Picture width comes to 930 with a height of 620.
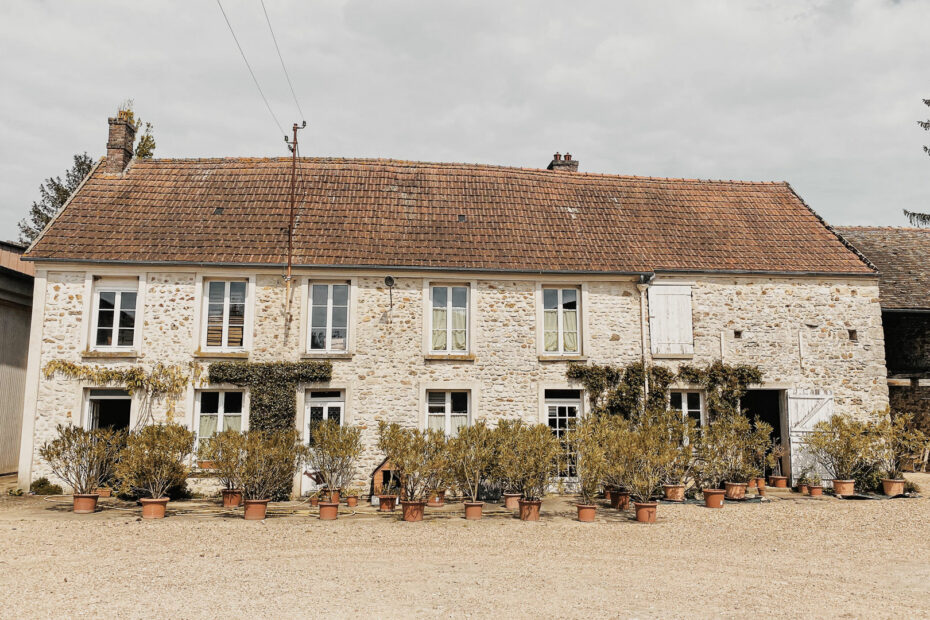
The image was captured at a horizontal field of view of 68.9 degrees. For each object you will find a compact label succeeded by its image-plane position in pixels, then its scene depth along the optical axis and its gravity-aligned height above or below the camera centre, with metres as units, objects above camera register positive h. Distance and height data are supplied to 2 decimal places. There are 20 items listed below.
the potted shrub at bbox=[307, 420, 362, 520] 11.41 -0.80
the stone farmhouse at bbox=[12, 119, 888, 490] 13.12 +2.19
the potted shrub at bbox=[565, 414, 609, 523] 10.77 -0.85
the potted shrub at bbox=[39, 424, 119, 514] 11.05 -0.88
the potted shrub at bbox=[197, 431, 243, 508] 10.98 -0.82
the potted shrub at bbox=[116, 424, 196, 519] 10.63 -0.95
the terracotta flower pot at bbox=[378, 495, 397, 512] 11.73 -1.69
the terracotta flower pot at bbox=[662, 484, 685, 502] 12.54 -1.60
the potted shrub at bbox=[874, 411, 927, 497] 13.21 -0.77
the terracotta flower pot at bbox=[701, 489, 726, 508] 11.88 -1.60
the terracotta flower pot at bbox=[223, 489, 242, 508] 11.67 -1.61
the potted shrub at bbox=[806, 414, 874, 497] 13.08 -0.79
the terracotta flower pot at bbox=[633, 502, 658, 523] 10.55 -1.65
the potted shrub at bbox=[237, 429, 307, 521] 10.64 -1.00
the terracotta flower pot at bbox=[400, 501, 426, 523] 10.62 -1.66
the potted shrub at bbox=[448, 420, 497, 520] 11.16 -0.86
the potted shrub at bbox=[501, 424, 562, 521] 10.70 -0.93
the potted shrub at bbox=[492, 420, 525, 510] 10.84 -0.94
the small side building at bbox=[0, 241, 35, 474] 14.81 +1.10
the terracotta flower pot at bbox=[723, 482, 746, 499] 12.62 -1.56
